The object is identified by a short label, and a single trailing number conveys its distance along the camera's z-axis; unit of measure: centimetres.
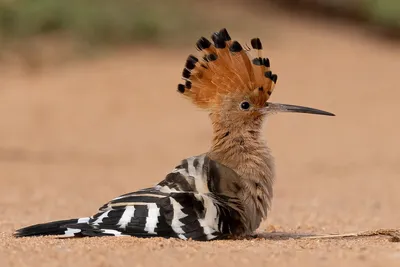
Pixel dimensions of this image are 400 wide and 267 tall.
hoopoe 977
